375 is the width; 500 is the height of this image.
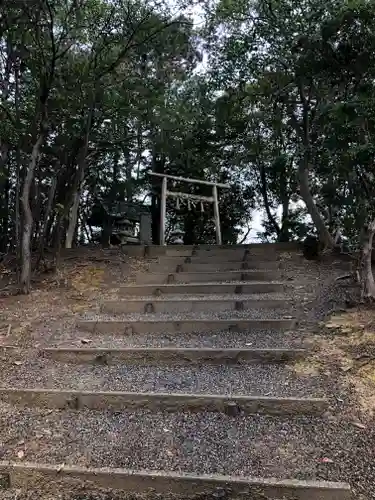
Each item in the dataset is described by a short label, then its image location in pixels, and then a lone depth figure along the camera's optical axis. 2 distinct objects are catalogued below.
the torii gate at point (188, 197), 7.88
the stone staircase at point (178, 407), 2.03
